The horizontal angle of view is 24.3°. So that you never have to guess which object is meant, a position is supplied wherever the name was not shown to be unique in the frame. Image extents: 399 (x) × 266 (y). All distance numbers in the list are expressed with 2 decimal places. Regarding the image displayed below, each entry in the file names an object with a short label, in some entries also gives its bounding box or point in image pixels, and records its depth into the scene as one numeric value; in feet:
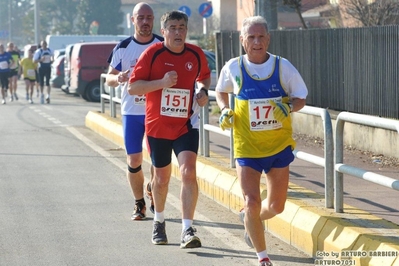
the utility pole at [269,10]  45.28
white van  136.26
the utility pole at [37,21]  169.07
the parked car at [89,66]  92.84
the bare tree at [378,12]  58.23
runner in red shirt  25.35
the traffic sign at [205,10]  99.98
